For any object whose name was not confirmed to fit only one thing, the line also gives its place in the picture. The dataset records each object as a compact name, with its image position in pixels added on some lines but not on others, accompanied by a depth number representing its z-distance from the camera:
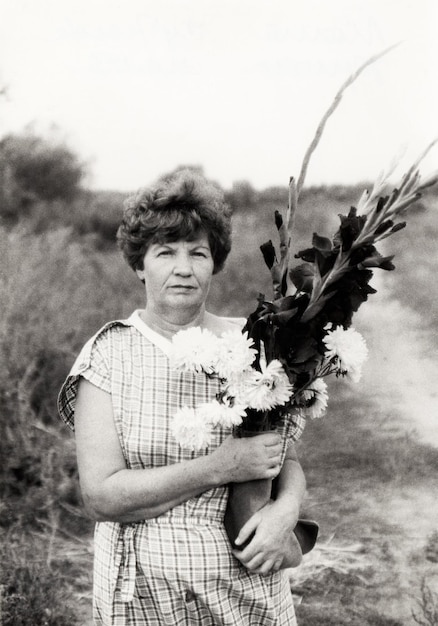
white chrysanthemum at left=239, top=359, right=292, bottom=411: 1.45
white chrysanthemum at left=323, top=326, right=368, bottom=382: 1.47
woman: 1.61
